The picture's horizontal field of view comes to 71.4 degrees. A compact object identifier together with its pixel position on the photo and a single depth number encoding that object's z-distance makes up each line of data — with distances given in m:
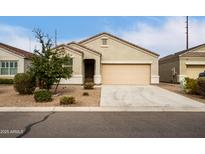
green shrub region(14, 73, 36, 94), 9.52
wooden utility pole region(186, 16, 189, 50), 24.09
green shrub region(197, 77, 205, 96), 9.35
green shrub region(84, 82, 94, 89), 11.89
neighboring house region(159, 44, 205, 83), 16.33
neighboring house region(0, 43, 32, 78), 14.87
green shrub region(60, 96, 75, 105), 7.60
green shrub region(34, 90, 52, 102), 8.10
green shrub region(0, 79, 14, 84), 14.45
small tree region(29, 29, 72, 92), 9.25
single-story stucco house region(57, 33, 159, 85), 15.26
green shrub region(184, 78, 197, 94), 10.27
